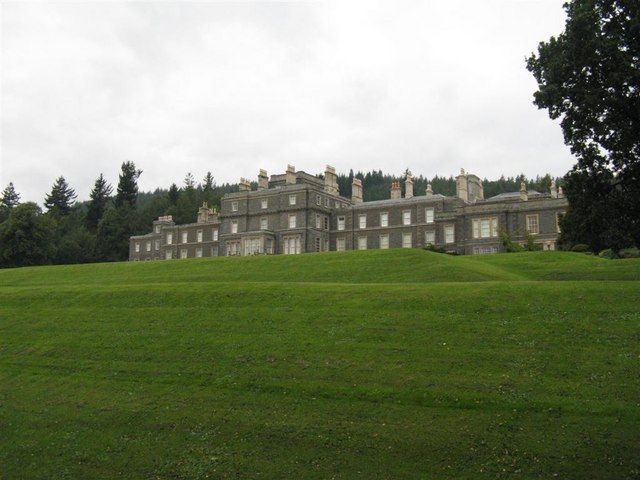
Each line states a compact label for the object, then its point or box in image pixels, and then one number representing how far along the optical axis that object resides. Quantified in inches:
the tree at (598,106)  1090.1
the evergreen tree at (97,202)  5231.3
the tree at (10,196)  5492.1
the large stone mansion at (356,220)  2711.6
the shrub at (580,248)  2155.5
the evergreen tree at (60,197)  5925.2
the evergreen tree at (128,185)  5339.6
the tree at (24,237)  3597.4
